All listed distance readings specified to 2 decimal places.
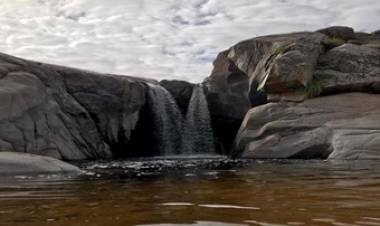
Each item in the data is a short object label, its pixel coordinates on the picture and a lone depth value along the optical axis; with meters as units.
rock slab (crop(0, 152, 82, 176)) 9.62
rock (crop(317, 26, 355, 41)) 25.12
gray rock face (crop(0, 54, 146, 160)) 16.31
